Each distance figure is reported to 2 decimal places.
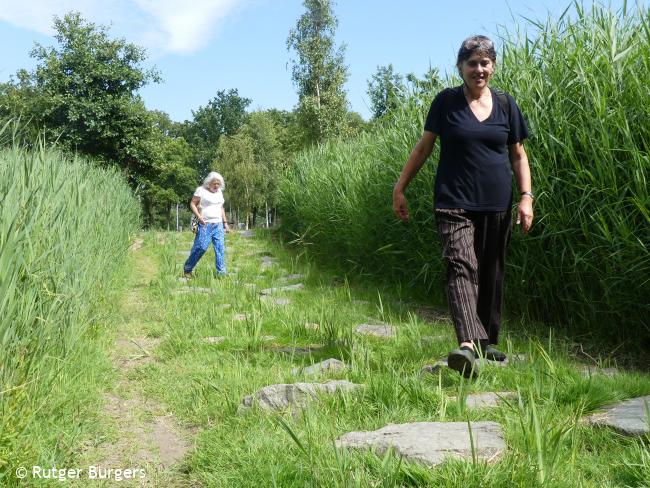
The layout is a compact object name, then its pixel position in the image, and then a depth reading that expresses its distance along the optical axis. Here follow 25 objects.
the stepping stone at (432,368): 3.45
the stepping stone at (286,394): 2.89
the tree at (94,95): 25.08
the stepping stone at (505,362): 3.33
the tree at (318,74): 32.44
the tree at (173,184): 51.81
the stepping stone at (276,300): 5.79
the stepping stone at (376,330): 4.63
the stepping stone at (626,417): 2.42
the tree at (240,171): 43.03
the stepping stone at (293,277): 7.78
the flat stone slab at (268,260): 9.96
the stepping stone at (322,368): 3.50
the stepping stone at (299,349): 4.14
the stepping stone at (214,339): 4.43
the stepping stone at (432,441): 2.09
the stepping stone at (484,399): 2.79
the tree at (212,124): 72.38
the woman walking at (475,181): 3.53
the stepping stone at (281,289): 6.53
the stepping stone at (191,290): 6.45
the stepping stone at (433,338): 4.29
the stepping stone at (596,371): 3.46
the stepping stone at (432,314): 5.50
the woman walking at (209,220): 8.34
